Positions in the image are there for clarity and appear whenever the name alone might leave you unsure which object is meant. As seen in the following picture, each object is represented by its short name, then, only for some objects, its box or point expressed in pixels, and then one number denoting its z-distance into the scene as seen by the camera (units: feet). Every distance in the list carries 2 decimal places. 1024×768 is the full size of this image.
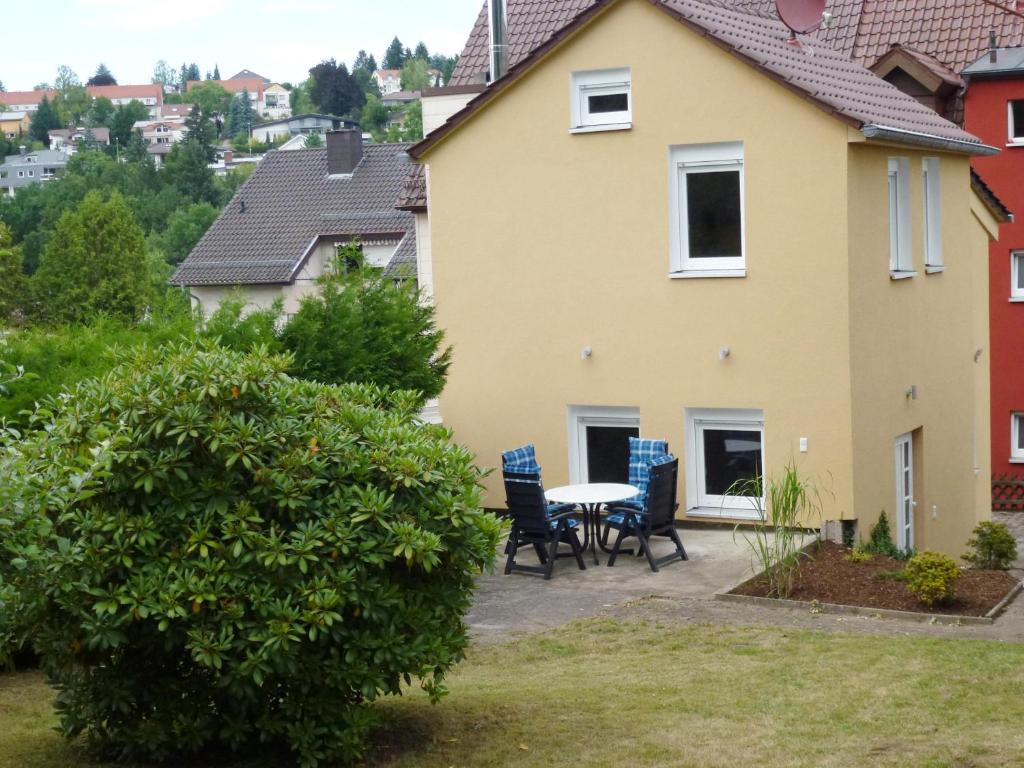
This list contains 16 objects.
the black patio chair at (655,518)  49.67
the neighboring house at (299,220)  179.11
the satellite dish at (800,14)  67.10
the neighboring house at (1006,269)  106.11
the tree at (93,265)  288.10
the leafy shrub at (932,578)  43.32
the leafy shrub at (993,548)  57.16
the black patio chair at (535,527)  49.06
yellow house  55.77
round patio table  49.67
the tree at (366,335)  49.06
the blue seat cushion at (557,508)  51.58
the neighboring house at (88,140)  603.76
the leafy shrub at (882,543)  55.88
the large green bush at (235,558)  24.02
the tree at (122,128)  637.71
